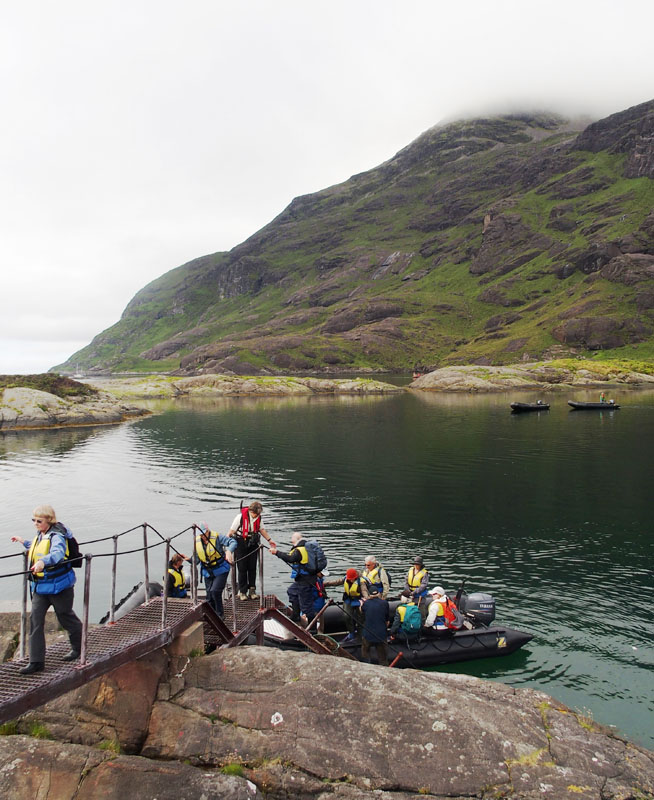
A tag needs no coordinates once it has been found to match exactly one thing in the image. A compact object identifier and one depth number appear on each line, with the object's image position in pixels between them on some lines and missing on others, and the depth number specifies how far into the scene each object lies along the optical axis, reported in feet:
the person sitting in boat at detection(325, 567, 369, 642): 55.26
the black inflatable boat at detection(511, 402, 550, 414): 289.74
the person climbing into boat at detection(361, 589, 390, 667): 51.13
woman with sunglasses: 30.19
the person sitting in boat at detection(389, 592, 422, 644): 55.88
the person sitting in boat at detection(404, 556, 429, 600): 62.38
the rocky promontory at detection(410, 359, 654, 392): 464.24
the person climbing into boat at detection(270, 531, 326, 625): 52.06
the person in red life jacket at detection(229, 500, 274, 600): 50.11
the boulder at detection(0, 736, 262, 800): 29.19
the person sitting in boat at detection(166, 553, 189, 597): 50.67
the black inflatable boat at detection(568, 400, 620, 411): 296.10
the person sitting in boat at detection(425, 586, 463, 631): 57.31
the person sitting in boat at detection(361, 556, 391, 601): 54.90
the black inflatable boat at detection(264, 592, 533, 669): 54.08
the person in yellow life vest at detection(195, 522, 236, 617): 46.16
